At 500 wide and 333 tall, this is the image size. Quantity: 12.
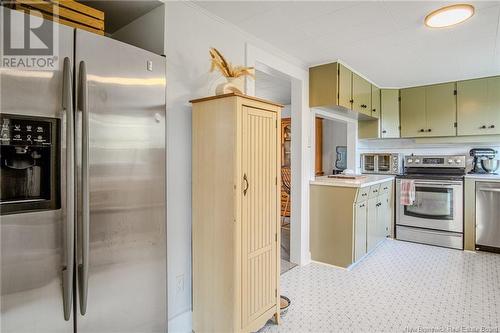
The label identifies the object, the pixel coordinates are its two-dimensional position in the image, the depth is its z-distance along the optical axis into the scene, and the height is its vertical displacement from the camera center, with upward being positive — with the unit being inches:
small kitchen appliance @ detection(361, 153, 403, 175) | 176.2 +1.4
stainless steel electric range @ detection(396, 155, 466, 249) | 152.9 -21.8
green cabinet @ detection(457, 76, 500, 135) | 151.4 +32.2
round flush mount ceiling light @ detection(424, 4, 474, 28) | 80.6 +44.1
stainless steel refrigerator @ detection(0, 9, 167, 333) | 45.5 -4.8
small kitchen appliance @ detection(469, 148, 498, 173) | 156.0 +3.0
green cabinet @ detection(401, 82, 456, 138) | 162.9 +32.2
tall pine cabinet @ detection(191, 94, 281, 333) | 70.1 -12.2
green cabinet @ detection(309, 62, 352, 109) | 125.6 +35.9
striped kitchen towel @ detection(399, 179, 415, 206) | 161.3 -15.3
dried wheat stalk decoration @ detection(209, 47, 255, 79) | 74.8 +26.3
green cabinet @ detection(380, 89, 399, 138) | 174.4 +32.3
